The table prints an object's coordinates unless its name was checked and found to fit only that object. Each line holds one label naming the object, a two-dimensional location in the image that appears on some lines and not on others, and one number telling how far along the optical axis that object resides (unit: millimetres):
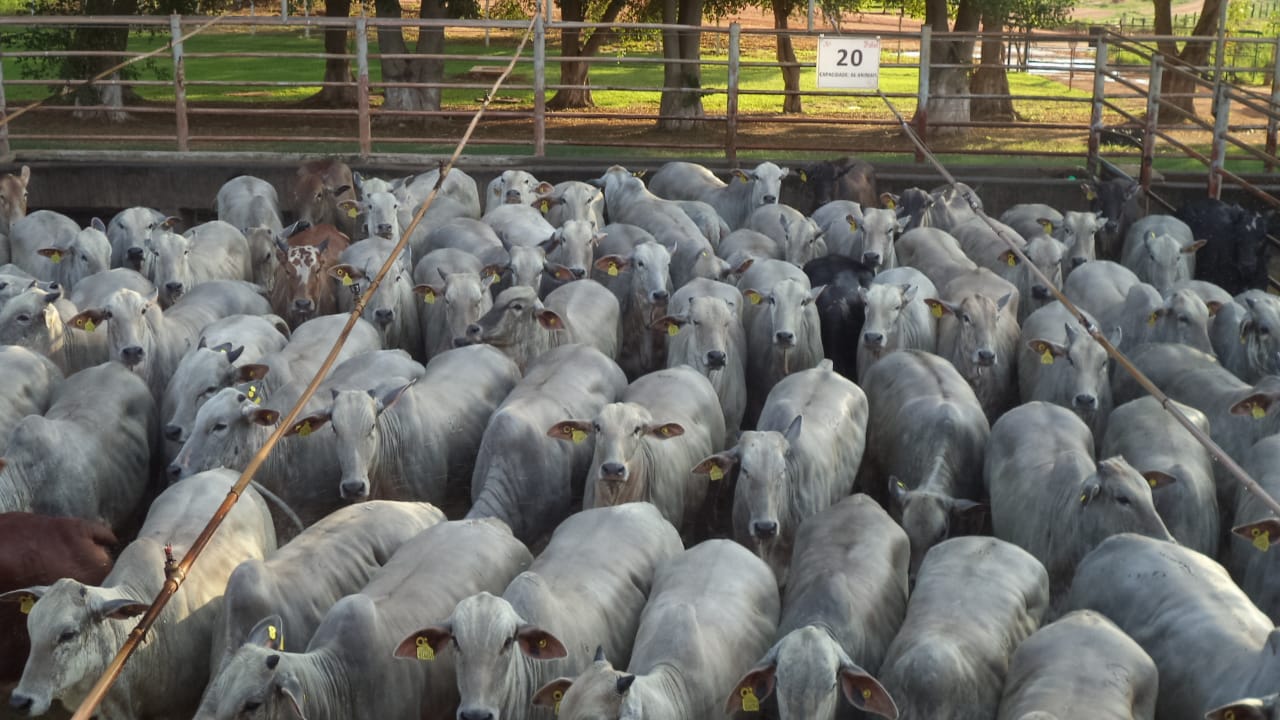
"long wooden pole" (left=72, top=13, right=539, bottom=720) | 3711
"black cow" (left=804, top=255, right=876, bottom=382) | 10109
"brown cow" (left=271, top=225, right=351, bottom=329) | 10531
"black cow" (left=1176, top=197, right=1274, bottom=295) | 11844
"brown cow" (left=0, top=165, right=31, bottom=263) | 12391
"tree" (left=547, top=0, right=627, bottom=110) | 22484
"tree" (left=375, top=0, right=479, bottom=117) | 19719
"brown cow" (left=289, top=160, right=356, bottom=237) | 13195
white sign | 14745
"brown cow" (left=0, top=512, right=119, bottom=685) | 6520
